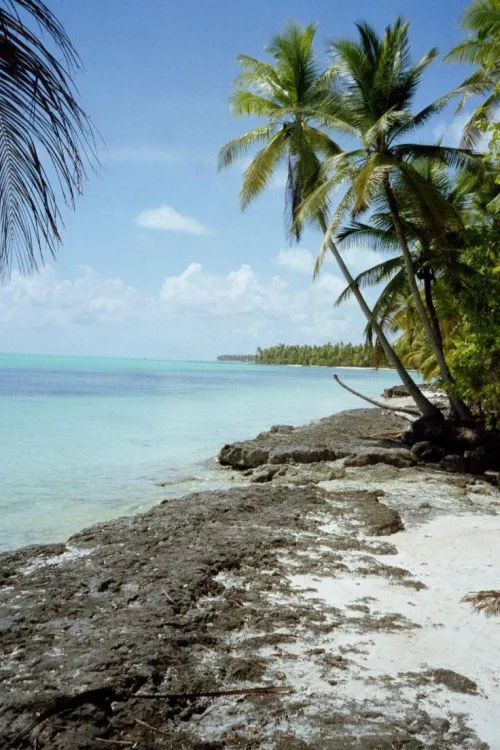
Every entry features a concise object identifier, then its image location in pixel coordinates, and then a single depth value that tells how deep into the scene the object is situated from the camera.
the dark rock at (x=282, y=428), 17.06
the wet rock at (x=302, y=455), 11.73
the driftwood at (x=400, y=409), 16.52
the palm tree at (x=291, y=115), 15.05
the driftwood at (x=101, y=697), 2.62
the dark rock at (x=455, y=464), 10.76
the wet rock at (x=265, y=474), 10.52
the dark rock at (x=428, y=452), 11.54
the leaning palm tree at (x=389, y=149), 11.88
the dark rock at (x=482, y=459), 10.70
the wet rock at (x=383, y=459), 11.09
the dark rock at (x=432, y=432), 12.36
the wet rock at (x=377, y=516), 6.58
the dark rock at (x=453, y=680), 3.16
